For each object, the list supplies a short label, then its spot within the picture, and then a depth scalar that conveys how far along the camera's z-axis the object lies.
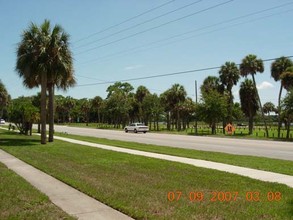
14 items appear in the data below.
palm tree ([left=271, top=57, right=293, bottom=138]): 48.03
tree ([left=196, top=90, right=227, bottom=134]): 51.00
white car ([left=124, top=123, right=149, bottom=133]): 52.28
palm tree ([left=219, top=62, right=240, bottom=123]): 56.91
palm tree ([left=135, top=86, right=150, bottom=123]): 82.00
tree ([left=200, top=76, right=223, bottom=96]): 60.80
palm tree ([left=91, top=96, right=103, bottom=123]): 99.79
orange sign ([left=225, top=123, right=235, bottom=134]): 41.44
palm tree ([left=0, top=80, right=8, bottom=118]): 57.61
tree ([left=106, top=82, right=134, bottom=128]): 74.55
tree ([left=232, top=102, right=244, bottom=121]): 58.44
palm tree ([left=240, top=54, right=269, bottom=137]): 49.65
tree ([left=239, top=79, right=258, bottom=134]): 57.50
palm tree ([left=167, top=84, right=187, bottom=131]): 68.12
